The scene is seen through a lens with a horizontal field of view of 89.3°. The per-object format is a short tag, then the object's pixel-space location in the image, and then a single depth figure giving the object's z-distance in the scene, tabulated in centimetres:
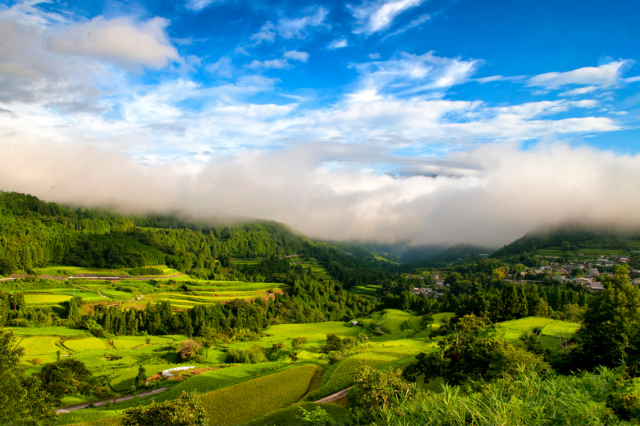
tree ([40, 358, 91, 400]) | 3403
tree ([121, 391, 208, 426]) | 1565
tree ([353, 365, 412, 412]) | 1652
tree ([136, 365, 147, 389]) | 3859
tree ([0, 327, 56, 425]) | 2016
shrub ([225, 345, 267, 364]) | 5112
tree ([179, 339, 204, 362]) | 5044
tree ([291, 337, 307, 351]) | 5659
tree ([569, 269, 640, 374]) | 2364
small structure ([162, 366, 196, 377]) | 4166
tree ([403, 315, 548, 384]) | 2105
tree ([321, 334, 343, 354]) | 5088
